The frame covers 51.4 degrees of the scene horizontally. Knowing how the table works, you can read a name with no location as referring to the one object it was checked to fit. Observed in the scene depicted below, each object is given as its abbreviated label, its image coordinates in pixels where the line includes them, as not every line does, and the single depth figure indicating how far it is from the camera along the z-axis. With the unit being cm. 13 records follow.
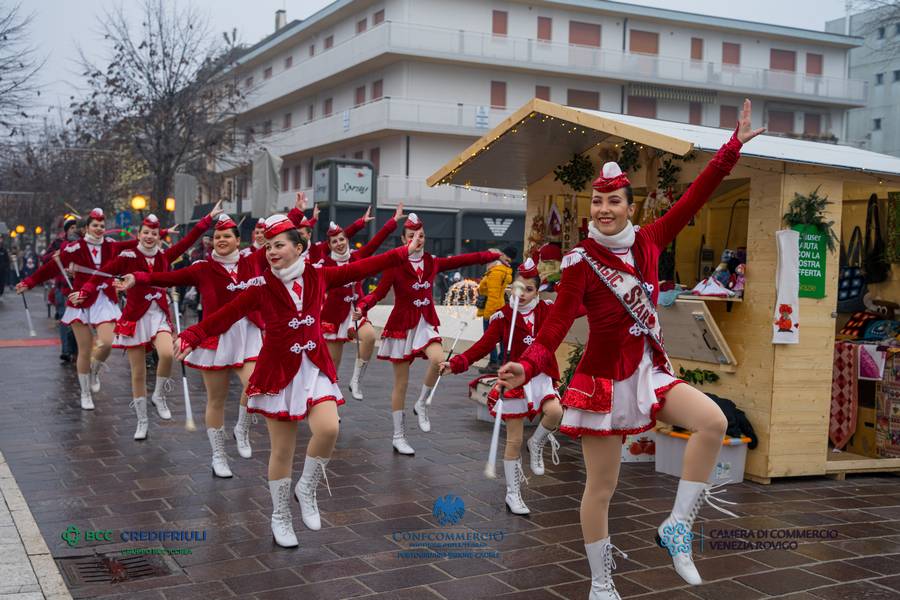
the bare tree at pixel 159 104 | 2925
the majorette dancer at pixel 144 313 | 972
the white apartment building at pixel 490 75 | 4028
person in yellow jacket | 1438
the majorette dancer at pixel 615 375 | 501
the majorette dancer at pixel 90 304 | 1119
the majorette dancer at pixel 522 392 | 722
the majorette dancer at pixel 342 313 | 1189
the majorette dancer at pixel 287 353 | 619
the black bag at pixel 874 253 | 1070
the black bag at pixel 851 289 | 1066
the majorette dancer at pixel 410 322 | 948
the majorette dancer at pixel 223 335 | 816
